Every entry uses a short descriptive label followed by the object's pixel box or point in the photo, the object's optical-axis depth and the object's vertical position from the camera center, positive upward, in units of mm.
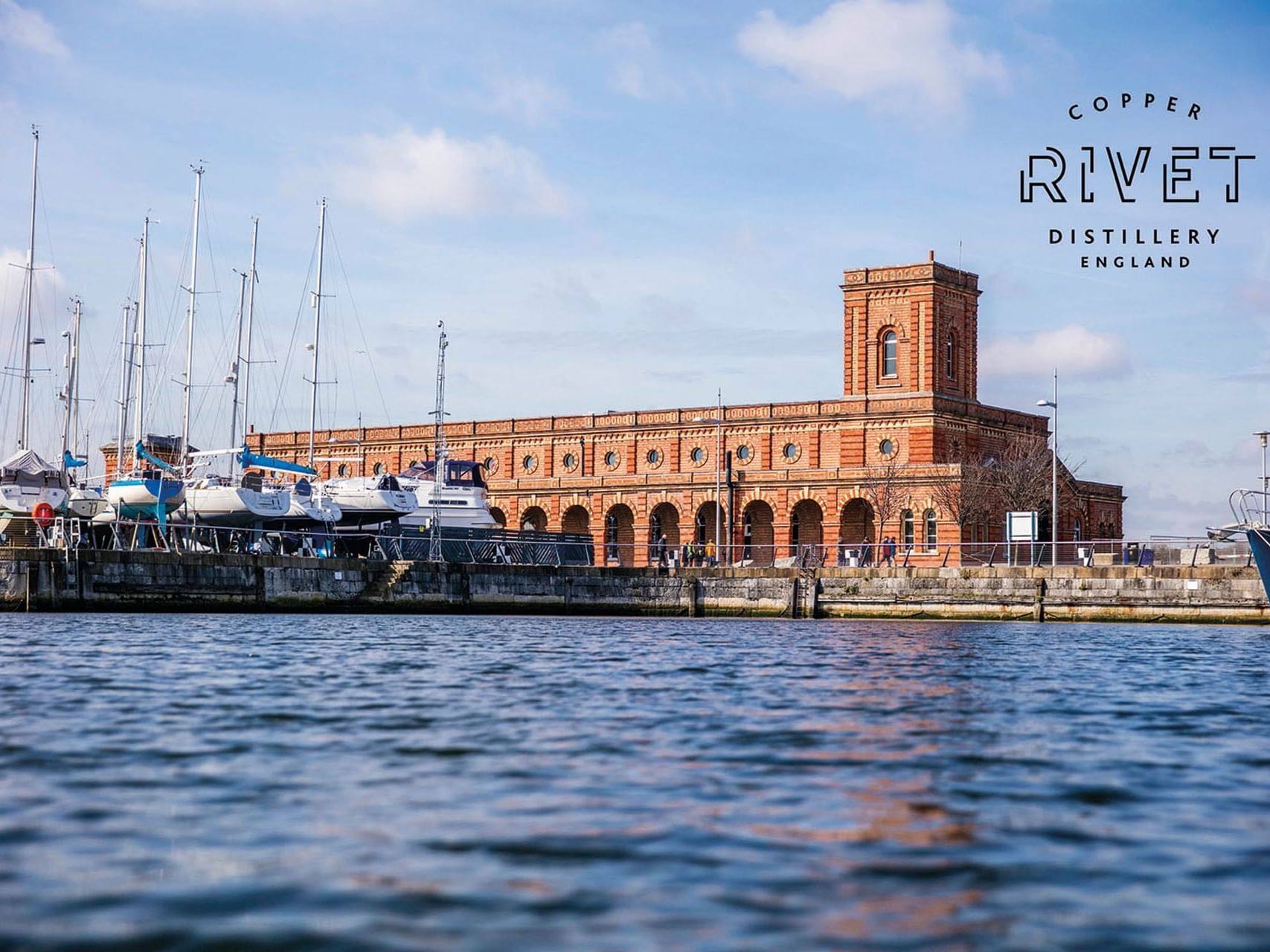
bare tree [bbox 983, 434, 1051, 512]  74875 +4944
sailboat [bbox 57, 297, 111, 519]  54406 +4116
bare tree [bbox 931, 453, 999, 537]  73312 +4096
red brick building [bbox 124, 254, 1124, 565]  75688 +6341
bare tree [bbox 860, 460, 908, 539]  73938 +4135
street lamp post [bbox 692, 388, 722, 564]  73819 +6840
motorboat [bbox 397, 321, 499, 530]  63875 +2836
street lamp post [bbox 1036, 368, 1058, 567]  53634 +3518
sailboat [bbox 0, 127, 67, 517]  50438 +2703
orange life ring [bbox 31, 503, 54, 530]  42375 +1360
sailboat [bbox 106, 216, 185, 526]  50094 +2431
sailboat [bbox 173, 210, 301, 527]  50938 +2131
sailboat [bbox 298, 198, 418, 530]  58219 +2589
